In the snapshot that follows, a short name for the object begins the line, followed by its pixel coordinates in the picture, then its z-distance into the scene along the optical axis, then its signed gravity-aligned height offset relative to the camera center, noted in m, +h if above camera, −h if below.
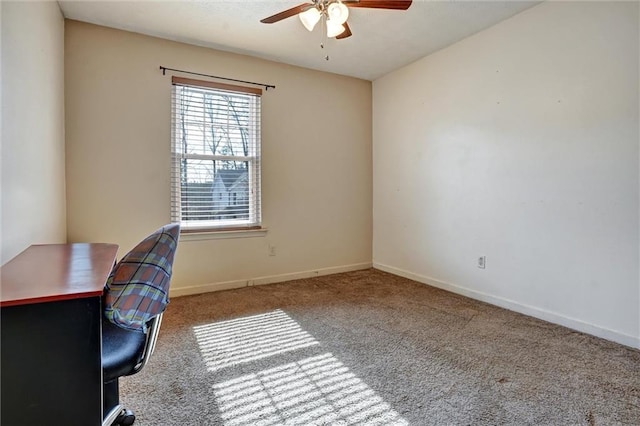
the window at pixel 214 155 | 3.32 +0.56
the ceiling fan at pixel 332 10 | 2.12 +1.29
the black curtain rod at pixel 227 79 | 3.19 +1.34
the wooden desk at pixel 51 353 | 0.94 -0.40
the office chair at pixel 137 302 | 1.07 -0.29
